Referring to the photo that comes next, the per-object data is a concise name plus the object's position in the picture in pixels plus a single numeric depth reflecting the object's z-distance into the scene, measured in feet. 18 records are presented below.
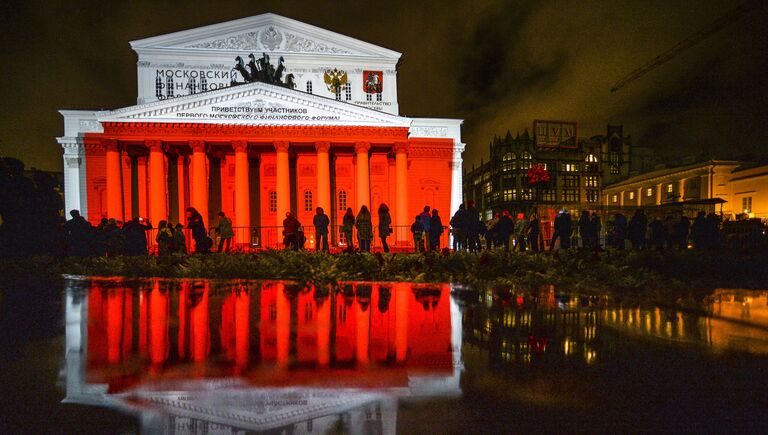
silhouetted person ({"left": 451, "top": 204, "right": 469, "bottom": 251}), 51.65
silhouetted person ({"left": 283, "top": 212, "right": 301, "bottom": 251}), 50.26
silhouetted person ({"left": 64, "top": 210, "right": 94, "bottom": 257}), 46.42
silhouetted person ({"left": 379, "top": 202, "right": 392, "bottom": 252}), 52.79
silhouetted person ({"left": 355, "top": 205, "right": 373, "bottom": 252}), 53.88
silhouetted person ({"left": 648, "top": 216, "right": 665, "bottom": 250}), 55.72
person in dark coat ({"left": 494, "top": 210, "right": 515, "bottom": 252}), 51.92
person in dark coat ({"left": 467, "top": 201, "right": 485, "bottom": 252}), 51.34
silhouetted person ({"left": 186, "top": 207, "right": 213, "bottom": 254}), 46.03
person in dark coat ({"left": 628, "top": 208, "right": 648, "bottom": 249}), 52.42
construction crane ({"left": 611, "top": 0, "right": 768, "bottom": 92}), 169.58
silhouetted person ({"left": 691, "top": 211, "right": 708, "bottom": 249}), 51.19
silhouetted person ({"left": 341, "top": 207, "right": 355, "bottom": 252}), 55.16
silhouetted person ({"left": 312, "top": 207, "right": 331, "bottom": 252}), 53.06
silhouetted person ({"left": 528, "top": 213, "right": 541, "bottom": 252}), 50.75
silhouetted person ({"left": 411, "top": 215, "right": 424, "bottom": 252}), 55.82
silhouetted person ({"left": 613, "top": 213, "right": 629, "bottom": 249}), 56.38
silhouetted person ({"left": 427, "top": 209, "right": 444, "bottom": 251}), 52.37
